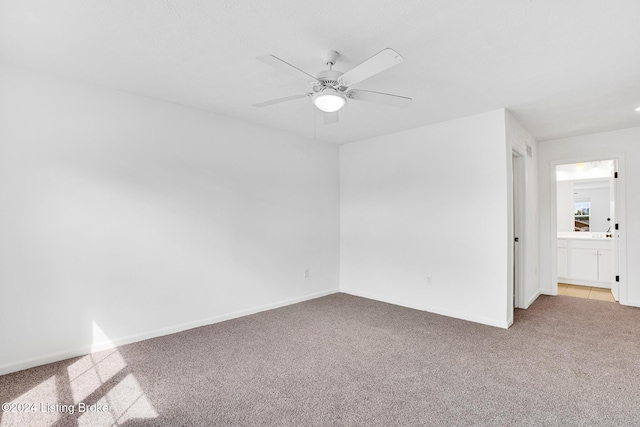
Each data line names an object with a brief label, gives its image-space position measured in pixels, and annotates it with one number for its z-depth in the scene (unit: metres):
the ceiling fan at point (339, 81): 1.86
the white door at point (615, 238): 4.50
